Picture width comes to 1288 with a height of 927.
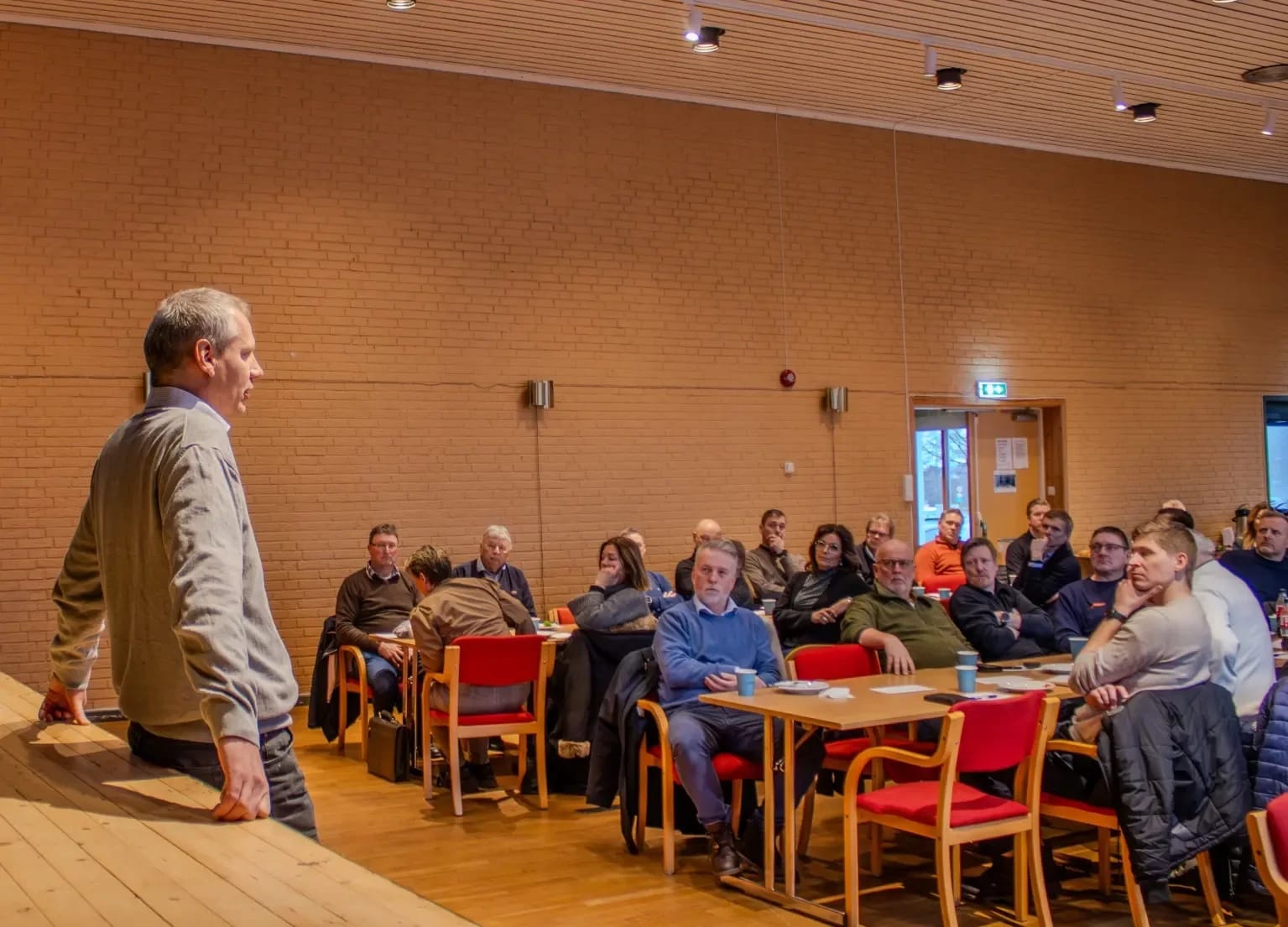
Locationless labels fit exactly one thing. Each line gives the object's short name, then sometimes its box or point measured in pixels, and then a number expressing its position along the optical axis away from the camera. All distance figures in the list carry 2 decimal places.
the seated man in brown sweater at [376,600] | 7.85
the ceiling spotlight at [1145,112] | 11.30
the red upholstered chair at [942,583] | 10.23
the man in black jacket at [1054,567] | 8.61
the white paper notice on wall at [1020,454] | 12.72
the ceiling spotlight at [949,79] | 9.96
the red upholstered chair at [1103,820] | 4.36
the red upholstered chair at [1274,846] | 2.51
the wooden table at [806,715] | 4.41
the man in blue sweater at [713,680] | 5.09
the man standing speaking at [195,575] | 2.13
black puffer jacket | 4.14
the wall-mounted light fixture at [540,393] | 9.95
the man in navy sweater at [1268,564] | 7.31
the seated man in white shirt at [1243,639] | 4.84
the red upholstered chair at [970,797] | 4.19
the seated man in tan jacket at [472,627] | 6.47
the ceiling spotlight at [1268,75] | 10.52
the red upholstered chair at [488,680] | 6.28
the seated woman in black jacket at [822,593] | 7.16
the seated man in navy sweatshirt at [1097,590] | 6.78
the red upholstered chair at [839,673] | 5.37
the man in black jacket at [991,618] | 6.25
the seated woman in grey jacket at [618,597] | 6.39
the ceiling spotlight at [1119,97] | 10.46
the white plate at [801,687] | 5.02
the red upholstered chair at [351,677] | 7.61
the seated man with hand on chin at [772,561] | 9.73
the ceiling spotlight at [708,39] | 8.99
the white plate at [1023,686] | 5.01
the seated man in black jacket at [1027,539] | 10.33
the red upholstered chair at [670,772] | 5.19
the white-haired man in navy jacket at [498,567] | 8.57
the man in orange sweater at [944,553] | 10.52
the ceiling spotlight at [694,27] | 8.46
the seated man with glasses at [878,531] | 9.40
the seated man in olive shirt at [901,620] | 5.90
